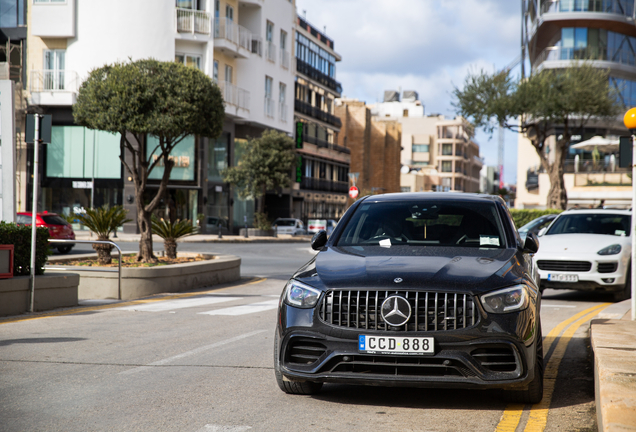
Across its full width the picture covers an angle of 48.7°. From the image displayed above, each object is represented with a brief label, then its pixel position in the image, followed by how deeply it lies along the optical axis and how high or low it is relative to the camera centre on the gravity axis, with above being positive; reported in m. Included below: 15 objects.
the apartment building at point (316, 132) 61.78 +6.97
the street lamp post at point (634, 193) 8.10 +0.22
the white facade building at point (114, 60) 39.34 +7.64
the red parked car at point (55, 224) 24.36 -0.82
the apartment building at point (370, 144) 86.94 +8.19
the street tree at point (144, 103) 15.40 +2.21
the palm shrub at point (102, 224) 14.66 -0.47
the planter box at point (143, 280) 12.59 -1.46
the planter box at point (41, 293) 9.71 -1.35
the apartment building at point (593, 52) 52.53 +12.38
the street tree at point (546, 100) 35.44 +5.74
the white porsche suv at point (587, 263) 12.05 -0.89
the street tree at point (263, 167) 42.88 +2.35
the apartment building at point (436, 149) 129.88 +11.09
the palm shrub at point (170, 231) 16.16 -0.64
